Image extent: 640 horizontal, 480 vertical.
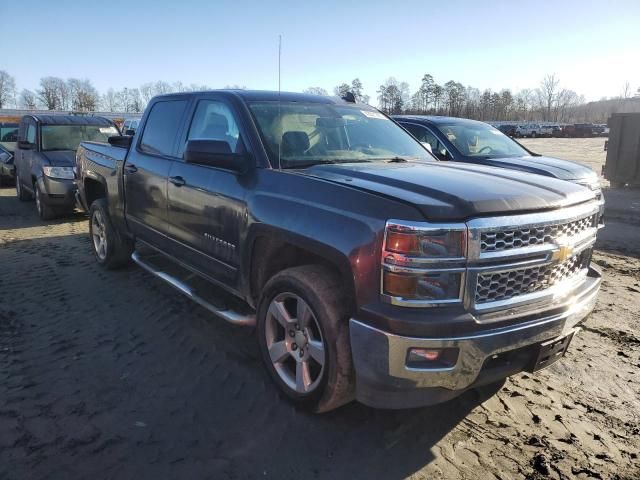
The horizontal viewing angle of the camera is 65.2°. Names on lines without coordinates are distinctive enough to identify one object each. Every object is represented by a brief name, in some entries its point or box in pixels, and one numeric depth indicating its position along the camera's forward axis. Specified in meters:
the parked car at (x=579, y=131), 64.00
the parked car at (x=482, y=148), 7.33
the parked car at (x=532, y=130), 63.50
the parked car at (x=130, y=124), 26.69
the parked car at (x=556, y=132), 65.56
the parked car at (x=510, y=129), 61.98
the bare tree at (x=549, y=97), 142.32
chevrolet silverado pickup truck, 2.43
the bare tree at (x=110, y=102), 111.79
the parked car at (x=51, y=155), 9.10
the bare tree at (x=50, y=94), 97.44
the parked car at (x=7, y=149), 14.29
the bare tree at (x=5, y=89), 97.69
